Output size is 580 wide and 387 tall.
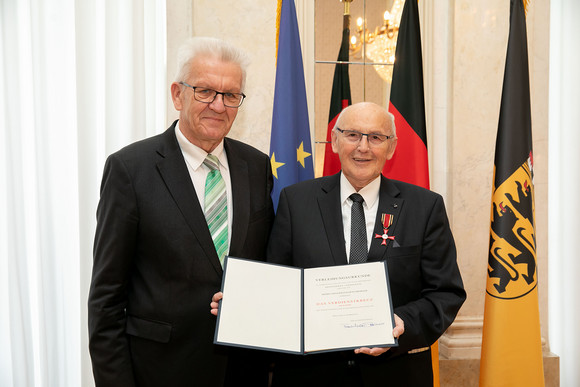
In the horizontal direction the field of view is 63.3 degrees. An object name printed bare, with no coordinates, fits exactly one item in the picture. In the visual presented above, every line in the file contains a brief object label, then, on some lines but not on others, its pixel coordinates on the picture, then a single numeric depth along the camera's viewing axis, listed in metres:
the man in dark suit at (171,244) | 1.72
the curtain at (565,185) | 3.98
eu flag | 2.97
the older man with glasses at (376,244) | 1.87
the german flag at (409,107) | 3.01
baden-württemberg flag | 2.77
